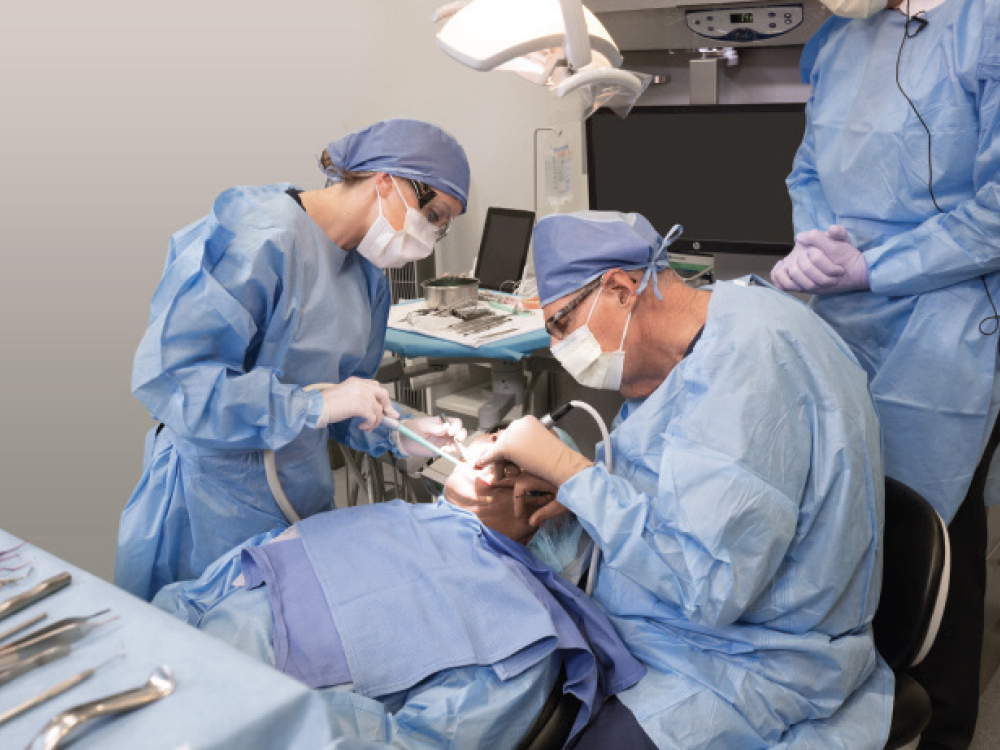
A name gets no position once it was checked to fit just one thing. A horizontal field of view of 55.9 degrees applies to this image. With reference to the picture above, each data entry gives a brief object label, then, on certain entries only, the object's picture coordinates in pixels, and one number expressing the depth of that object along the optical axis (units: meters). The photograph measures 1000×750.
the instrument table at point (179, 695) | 0.78
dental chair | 1.26
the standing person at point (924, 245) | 1.70
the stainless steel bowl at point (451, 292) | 2.93
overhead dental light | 1.42
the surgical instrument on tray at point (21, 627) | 0.92
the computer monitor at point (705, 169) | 2.61
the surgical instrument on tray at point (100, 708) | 0.77
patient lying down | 1.22
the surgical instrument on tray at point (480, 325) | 2.73
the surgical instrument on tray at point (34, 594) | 0.96
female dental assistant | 1.59
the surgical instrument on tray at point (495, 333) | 2.64
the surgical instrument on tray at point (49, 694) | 0.80
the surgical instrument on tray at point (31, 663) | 0.85
